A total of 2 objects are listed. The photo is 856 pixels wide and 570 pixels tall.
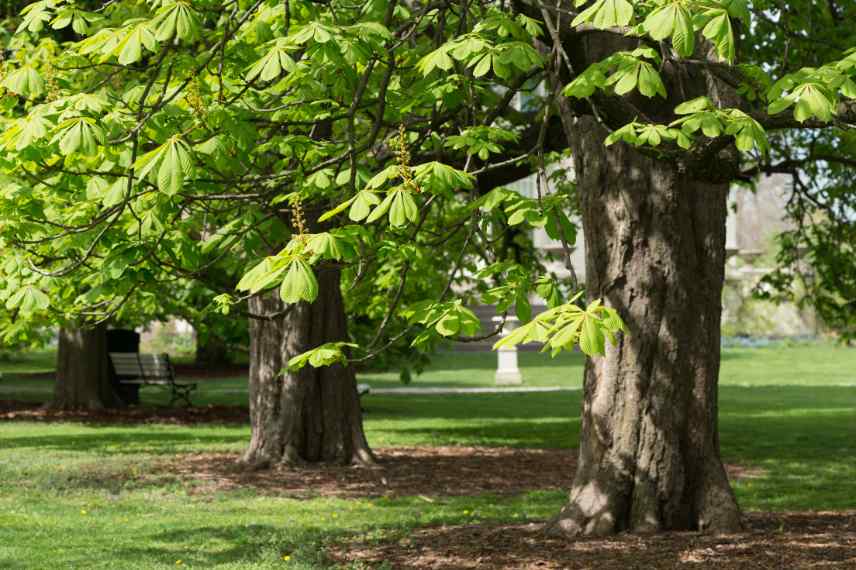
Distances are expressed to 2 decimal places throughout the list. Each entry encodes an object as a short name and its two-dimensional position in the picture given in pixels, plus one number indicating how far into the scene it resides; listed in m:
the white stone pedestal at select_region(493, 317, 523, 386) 30.19
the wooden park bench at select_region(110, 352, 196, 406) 22.97
